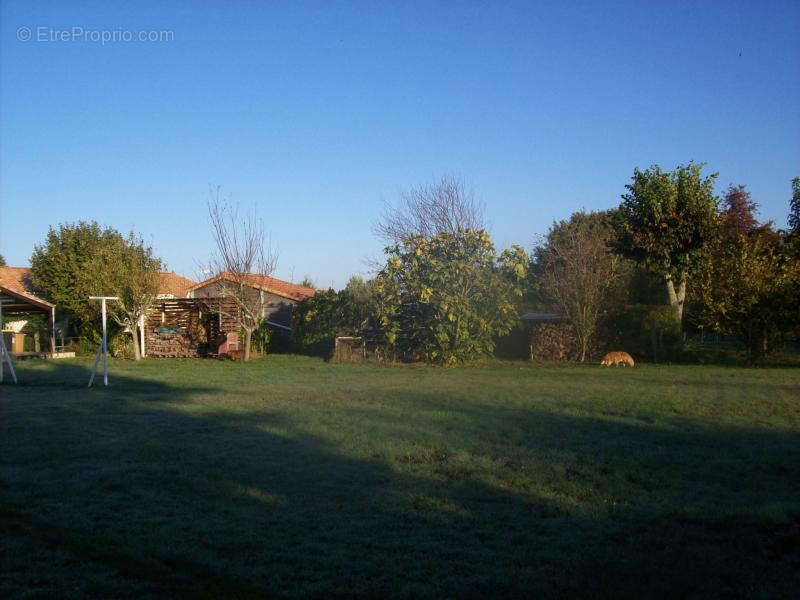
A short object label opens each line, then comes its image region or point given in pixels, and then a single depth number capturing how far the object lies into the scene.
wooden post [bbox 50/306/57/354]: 29.88
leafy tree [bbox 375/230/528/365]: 23.28
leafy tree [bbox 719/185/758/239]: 36.88
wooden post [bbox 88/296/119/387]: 16.45
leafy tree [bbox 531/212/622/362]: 24.83
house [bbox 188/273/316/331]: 32.78
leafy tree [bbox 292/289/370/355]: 26.39
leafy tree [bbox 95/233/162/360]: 28.12
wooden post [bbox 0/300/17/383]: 16.93
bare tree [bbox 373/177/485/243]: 30.84
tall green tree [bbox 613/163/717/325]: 24.14
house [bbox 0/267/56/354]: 27.70
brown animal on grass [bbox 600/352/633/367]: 22.55
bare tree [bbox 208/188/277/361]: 27.72
